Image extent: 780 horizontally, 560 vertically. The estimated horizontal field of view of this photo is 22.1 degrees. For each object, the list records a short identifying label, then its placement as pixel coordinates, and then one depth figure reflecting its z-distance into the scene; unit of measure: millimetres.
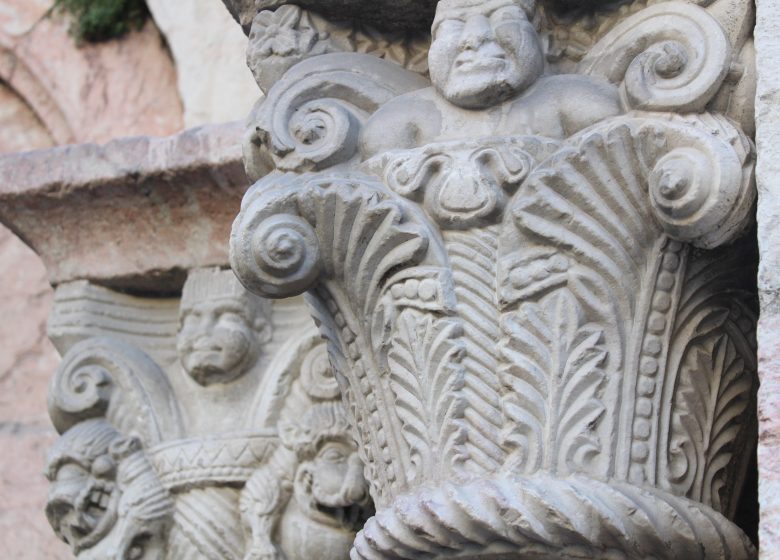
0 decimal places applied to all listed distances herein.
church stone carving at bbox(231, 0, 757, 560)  2271
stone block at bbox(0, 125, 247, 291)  3270
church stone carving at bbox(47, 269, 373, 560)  3078
